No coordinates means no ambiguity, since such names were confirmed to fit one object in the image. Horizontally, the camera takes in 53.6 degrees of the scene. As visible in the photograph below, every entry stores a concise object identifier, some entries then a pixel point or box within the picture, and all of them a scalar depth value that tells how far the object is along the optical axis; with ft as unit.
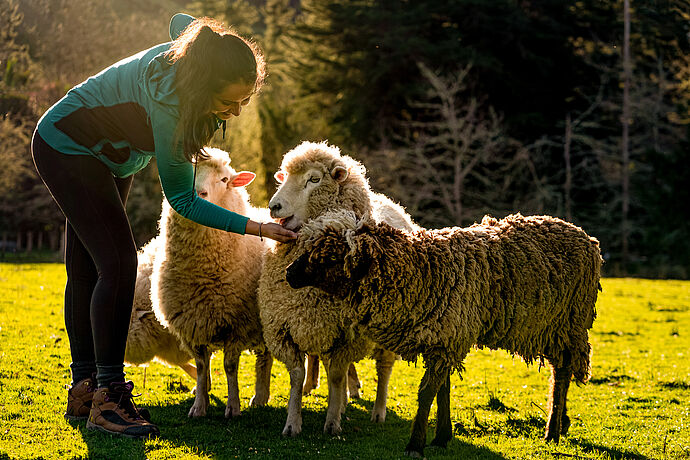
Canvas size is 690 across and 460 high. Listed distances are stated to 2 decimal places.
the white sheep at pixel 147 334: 19.38
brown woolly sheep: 13.74
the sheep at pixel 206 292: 16.72
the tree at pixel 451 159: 80.94
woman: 12.25
